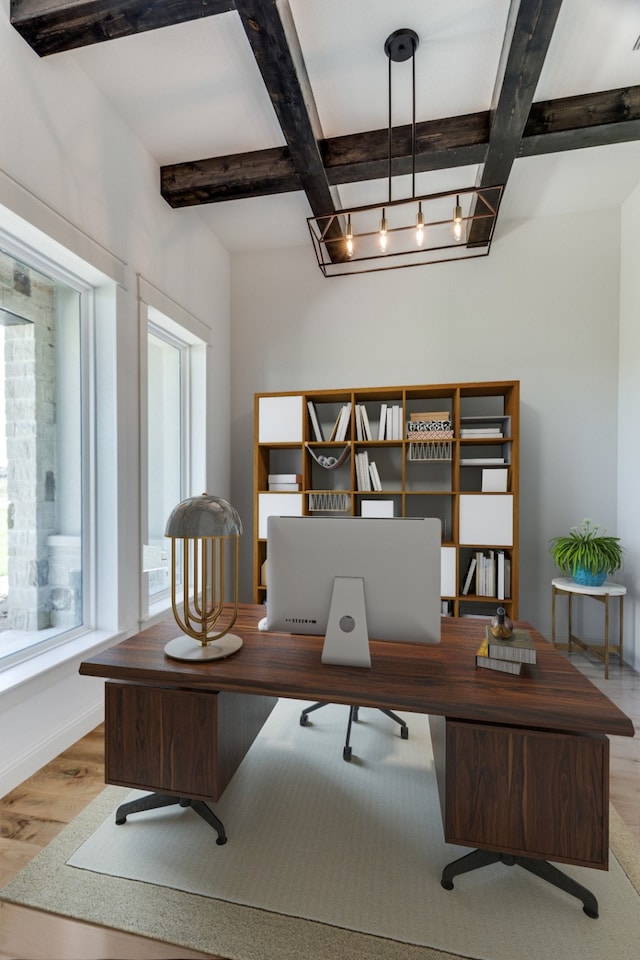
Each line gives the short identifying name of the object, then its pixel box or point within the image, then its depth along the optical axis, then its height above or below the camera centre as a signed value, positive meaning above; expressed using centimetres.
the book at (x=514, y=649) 142 -55
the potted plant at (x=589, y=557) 300 -56
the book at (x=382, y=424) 343 +36
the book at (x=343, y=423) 345 +37
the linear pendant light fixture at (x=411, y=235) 332 +183
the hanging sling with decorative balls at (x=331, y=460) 346 +10
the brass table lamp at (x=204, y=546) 149 -25
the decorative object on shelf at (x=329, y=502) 351 -22
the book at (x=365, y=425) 344 +36
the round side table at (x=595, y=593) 296 -79
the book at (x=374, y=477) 345 -3
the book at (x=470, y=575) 328 -73
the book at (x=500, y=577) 321 -73
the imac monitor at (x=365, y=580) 148 -35
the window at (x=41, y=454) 208 +9
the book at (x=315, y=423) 352 +38
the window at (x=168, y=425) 308 +35
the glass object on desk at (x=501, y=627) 146 -49
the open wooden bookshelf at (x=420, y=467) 323 +4
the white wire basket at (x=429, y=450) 336 +17
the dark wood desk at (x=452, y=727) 122 -74
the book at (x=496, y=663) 143 -60
